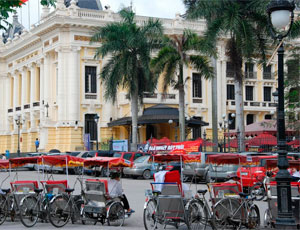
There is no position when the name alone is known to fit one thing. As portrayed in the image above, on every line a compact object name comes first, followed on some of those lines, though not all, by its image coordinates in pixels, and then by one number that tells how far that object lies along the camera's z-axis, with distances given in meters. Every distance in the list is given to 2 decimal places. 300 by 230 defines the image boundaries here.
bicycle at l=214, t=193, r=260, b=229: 13.09
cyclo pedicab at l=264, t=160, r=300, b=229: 12.90
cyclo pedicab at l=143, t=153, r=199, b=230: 13.13
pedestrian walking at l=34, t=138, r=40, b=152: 51.28
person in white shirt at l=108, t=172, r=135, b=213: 14.97
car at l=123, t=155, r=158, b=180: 32.86
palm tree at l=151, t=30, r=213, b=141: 36.50
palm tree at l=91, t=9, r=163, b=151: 39.50
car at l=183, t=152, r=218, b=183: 28.45
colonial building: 50.97
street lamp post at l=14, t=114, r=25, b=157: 51.40
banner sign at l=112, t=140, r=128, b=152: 41.79
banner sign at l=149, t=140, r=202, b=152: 30.70
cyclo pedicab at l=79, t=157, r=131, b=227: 14.59
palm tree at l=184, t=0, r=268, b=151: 32.59
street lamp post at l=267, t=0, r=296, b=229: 11.52
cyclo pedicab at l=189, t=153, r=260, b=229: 13.10
